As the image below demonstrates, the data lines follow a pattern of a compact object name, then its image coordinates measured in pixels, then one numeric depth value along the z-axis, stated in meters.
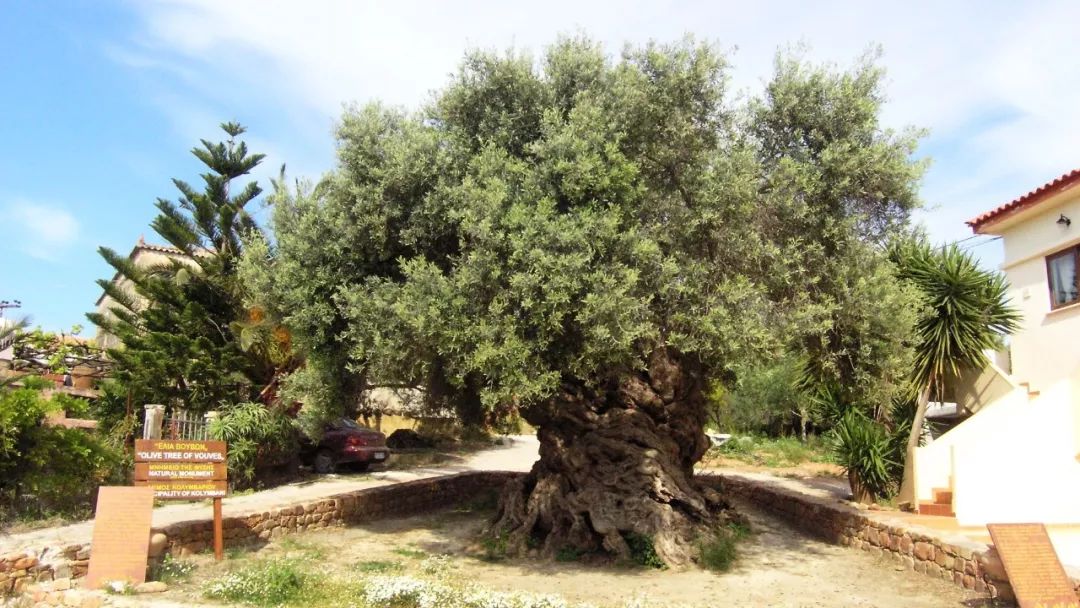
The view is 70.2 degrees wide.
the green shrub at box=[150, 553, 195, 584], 8.93
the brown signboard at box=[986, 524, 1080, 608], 7.41
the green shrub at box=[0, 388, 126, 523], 9.70
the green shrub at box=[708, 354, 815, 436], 26.41
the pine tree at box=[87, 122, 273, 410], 15.64
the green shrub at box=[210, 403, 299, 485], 14.57
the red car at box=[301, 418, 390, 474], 18.28
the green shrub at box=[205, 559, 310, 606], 8.14
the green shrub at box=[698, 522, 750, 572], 10.25
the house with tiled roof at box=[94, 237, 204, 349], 25.33
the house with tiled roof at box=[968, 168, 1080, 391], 13.52
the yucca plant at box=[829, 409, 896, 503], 12.85
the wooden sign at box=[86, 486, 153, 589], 8.45
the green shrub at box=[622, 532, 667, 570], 10.21
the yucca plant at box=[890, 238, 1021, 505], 12.86
